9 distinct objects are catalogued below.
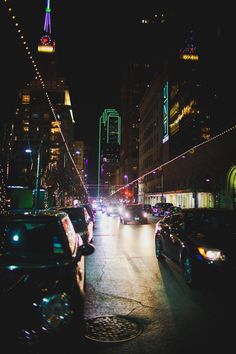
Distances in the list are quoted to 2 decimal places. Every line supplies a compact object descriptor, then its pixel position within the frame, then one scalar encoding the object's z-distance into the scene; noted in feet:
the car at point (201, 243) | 22.47
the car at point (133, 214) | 93.97
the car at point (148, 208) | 166.91
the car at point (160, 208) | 137.48
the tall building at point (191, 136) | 143.23
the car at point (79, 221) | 34.10
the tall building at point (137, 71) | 500.82
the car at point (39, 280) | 9.38
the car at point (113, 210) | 161.27
